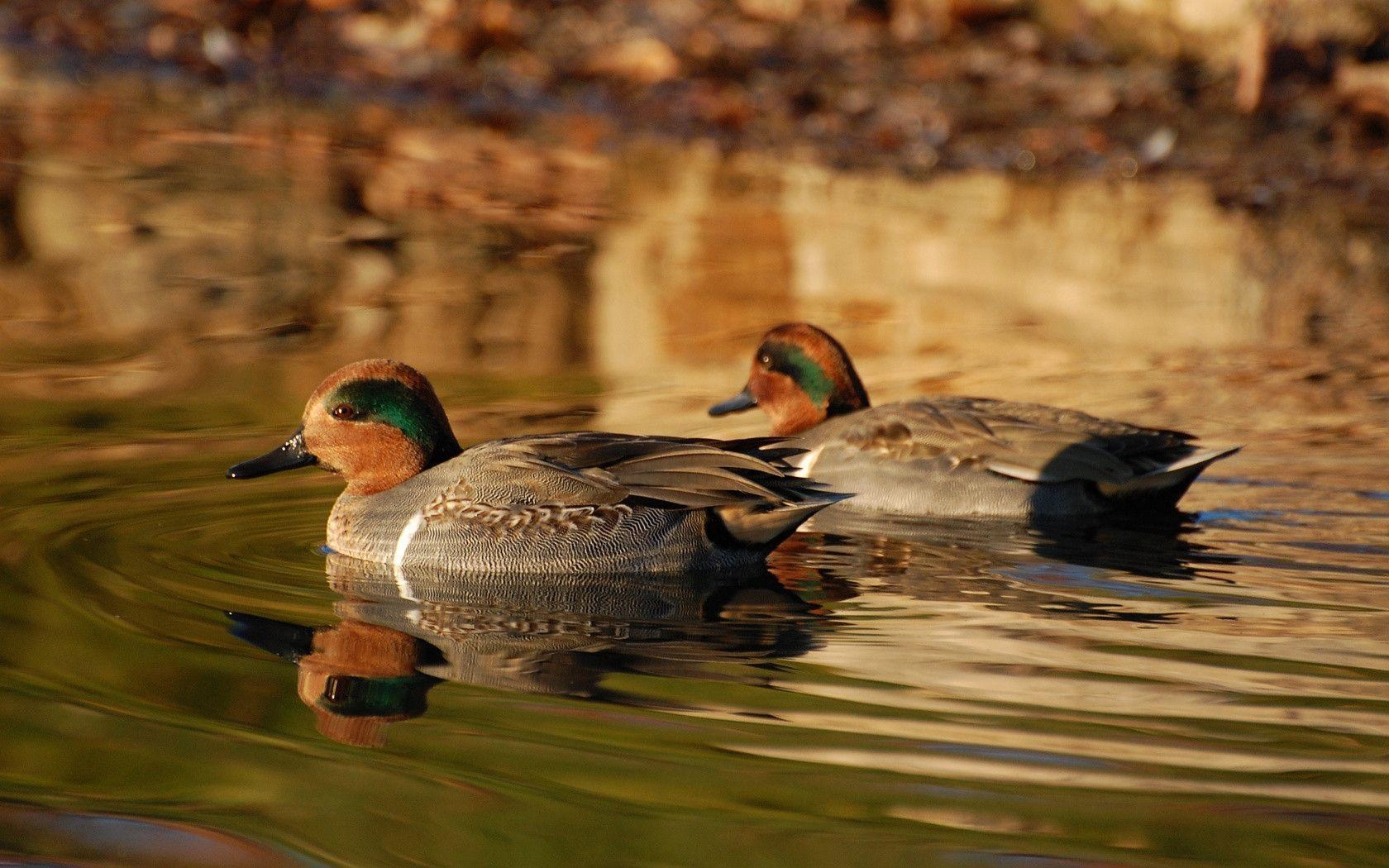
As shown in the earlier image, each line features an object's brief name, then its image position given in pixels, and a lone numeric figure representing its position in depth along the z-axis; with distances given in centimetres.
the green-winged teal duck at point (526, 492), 1190
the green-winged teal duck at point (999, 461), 1420
